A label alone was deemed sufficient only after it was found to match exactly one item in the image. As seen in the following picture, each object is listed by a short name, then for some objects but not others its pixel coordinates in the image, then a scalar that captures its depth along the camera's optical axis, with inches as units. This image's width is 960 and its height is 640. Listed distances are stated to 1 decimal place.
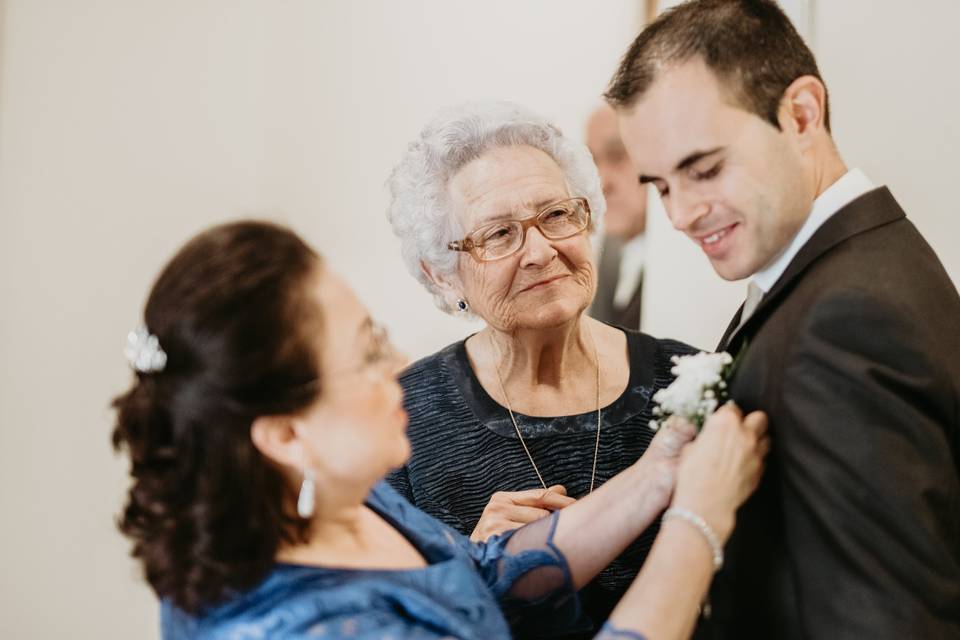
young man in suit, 46.6
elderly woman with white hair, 78.9
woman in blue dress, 48.6
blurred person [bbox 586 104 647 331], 108.9
